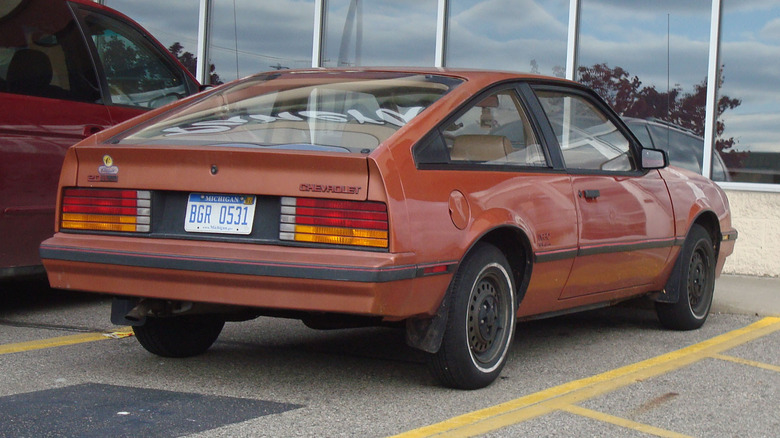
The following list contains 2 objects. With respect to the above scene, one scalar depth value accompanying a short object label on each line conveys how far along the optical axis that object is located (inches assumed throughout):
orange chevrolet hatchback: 160.9
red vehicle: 239.3
